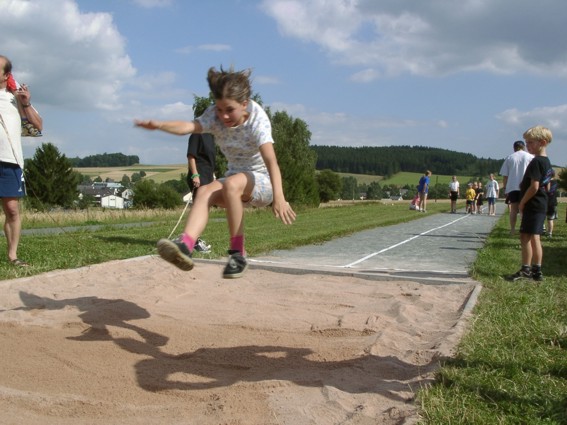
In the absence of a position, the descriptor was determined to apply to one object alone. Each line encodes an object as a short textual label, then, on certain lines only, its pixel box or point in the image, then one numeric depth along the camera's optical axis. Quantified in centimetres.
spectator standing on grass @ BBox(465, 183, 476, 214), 2644
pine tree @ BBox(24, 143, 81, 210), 5578
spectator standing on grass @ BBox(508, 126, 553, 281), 661
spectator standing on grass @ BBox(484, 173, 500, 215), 2386
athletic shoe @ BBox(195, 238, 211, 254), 871
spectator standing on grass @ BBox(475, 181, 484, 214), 2758
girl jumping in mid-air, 440
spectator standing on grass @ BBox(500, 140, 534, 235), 1108
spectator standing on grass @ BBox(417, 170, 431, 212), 2541
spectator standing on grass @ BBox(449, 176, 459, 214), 2731
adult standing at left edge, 608
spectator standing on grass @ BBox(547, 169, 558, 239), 1157
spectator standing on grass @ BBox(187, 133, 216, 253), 857
